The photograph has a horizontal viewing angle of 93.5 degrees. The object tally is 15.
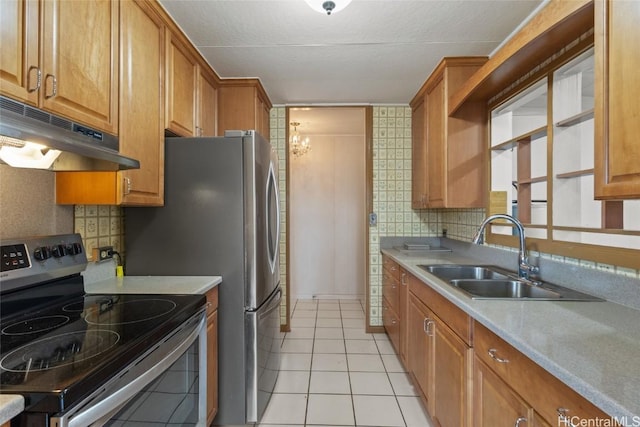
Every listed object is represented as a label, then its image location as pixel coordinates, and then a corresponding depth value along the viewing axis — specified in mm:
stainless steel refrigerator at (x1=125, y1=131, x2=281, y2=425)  1729
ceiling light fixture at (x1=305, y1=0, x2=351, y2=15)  1403
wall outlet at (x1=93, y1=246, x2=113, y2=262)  1622
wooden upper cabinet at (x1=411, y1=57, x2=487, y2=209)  2246
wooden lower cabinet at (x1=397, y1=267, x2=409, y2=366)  2242
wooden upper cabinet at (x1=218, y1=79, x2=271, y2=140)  2568
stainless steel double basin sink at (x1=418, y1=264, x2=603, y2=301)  1379
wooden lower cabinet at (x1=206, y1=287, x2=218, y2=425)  1583
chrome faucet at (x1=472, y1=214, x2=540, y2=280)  1682
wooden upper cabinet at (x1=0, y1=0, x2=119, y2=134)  928
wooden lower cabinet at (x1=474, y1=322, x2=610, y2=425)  731
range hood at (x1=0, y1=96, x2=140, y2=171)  848
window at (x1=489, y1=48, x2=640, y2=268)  1346
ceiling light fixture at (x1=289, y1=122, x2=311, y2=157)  3652
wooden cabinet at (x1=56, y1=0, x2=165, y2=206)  1386
